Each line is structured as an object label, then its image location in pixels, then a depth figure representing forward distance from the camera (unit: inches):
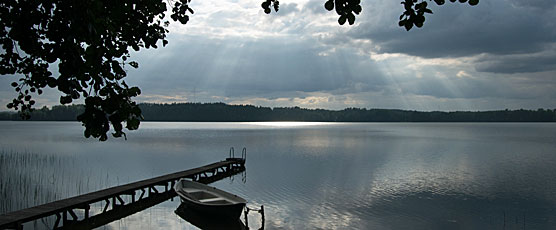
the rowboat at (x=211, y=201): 674.8
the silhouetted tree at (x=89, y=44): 116.6
